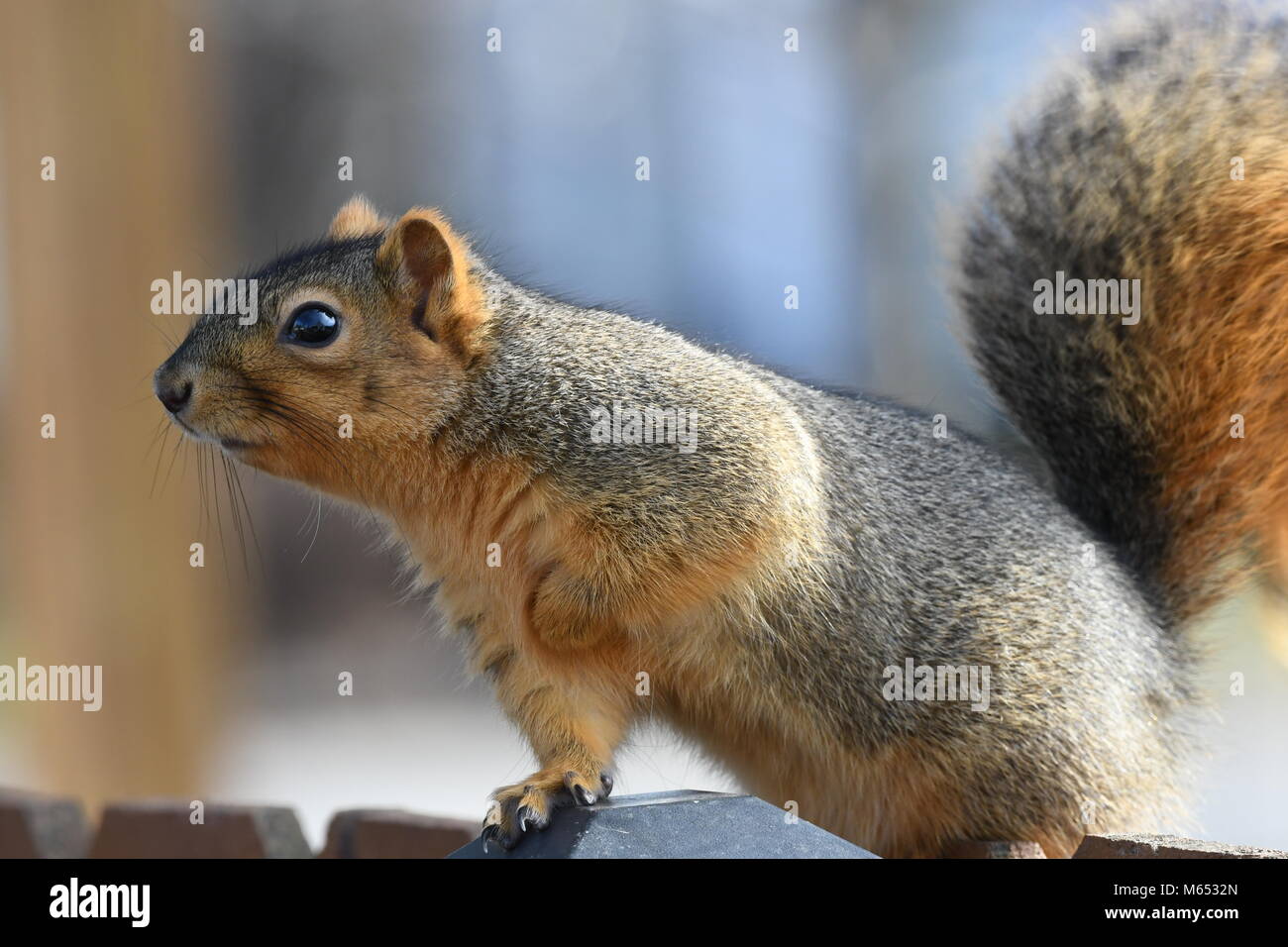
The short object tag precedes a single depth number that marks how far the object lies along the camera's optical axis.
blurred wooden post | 2.04
